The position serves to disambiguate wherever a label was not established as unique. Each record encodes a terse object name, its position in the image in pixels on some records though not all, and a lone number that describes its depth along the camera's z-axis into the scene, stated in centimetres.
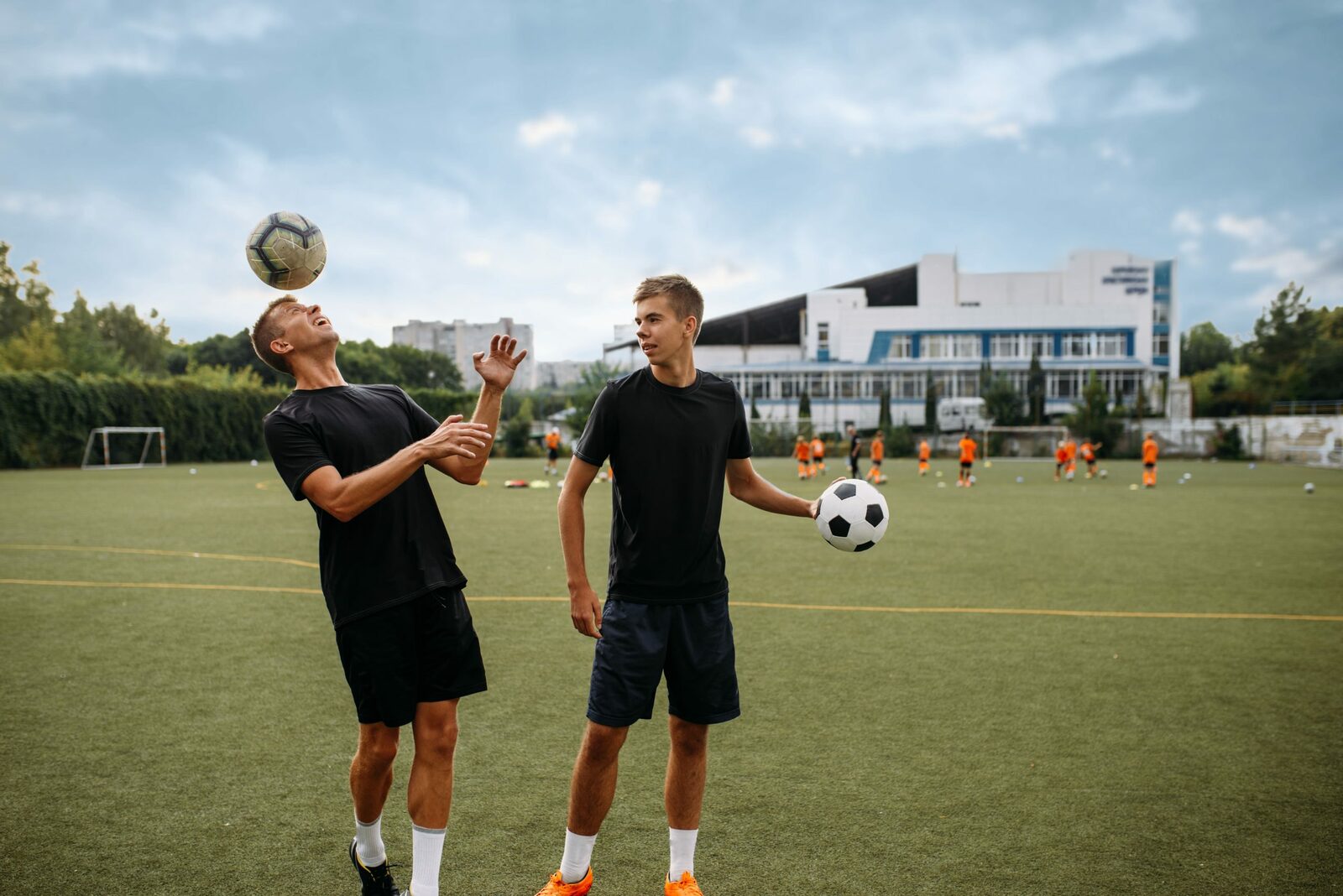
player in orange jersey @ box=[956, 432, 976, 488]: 2652
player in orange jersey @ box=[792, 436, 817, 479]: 2970
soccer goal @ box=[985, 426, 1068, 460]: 5169
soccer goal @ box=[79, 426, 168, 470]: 3947
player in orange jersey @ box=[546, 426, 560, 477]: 3002
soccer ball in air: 370
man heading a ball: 312
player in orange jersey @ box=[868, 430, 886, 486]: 2705
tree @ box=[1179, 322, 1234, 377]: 10519
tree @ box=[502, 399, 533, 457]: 4978
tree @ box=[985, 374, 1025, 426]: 5888
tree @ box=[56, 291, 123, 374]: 5938
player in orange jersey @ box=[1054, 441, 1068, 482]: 2961
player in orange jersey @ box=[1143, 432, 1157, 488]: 2538
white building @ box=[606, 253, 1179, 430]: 6712
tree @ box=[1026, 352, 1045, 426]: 6385
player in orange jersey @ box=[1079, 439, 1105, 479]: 2955
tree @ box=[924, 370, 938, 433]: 6309
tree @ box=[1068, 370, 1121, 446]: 5044
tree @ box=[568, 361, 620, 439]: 5872
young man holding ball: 328
